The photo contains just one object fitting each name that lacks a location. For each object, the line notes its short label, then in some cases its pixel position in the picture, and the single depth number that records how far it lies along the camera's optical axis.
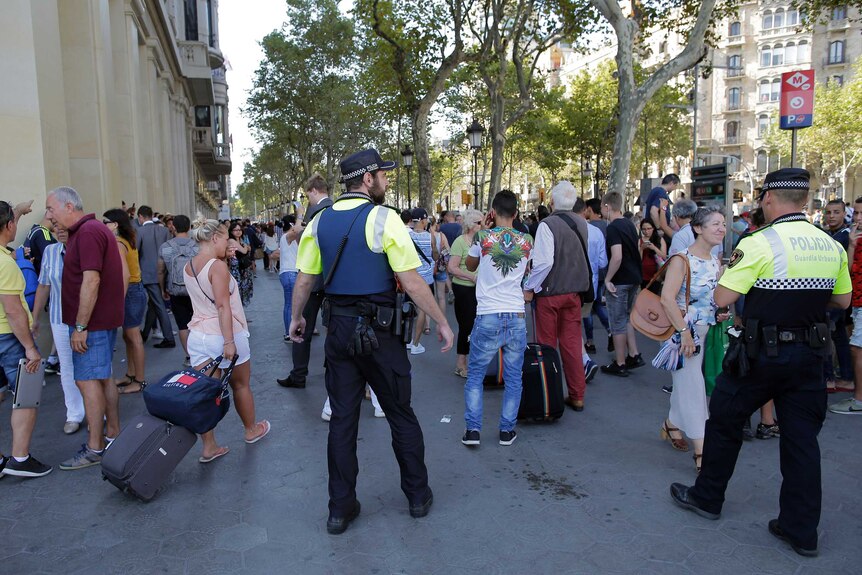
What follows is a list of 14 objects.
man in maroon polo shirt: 4.40
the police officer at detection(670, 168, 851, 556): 3.28
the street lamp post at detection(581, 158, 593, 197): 38.34
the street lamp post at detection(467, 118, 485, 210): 19.89
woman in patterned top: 4.27
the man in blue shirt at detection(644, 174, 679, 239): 7.94
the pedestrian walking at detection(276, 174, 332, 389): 6.76
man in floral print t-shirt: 4.88
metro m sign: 8.68
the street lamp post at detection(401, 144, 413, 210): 26.48
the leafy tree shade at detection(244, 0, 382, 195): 37.22
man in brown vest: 5.57
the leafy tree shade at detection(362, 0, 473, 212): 18.89
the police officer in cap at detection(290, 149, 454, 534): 3.54
